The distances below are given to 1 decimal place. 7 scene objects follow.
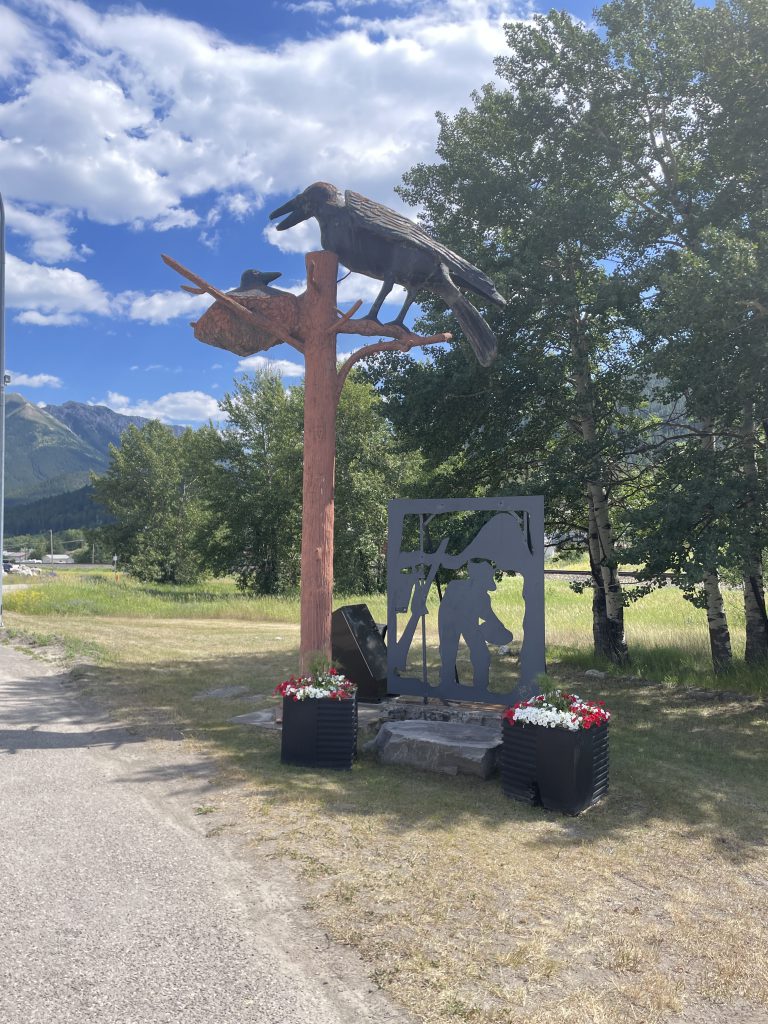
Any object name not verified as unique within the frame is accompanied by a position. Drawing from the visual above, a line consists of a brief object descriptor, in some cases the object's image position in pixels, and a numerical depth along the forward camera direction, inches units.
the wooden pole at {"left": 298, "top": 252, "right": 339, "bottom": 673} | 336.2
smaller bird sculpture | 358.0
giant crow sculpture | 339.9
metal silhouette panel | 332.2
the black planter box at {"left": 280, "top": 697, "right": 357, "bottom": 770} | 280.7
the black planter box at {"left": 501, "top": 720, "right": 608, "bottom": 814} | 239.1
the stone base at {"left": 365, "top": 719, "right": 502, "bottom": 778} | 275.0
